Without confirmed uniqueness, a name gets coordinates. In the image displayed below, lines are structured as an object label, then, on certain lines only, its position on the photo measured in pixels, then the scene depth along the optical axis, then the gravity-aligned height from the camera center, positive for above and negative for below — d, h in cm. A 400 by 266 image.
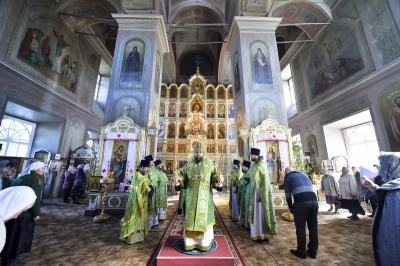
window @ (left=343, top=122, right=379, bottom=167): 882 +147
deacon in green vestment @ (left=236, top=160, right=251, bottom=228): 379 -60
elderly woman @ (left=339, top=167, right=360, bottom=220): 512 -66
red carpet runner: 259 -136
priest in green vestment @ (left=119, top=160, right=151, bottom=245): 318 -77
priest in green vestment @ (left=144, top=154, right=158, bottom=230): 377 -51
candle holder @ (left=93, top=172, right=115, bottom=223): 462 -121
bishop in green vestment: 256 -40
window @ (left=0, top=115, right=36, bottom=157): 819 +175
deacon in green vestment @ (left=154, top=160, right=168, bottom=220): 471 -61
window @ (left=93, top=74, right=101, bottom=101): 1395 +676
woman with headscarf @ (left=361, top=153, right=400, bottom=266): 161 -43
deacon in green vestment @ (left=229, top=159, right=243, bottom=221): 497 -71
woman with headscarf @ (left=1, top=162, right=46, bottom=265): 221 -78
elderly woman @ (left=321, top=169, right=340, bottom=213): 578 -59
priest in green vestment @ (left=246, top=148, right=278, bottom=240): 331 -63
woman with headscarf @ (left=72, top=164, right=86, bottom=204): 714 -54
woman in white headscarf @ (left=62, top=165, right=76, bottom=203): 725 -55
